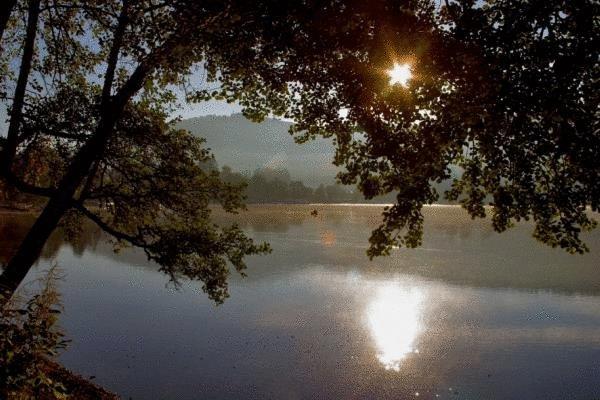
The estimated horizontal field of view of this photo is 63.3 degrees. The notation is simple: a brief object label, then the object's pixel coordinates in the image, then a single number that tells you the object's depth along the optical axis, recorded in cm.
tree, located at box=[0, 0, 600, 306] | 809
